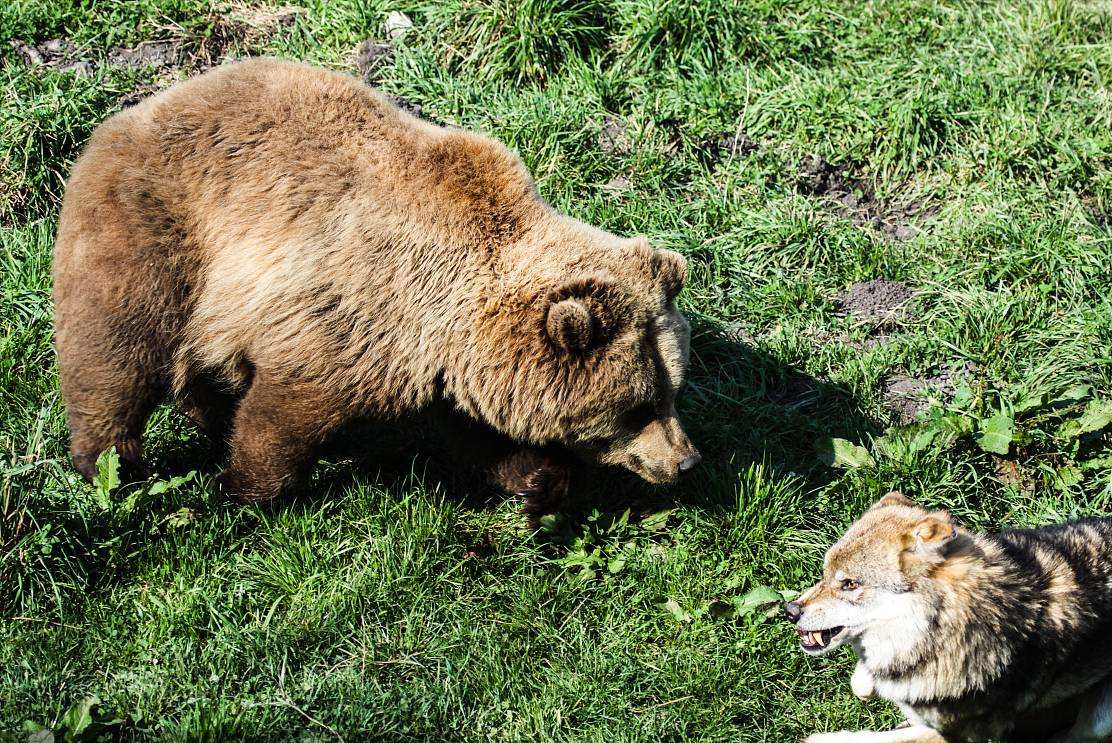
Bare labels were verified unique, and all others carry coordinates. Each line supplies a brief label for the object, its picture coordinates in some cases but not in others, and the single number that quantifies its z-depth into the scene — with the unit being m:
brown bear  9.84
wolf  8.84
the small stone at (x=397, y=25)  15.16
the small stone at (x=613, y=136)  14.83
